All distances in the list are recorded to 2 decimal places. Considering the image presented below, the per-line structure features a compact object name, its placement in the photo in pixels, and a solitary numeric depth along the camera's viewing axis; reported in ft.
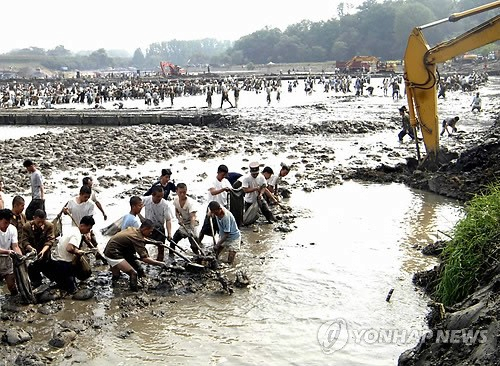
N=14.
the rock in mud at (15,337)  22.36
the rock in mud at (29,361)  20.72
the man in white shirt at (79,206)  30.99
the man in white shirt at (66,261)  26.30
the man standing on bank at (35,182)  36.32
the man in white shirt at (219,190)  33.81
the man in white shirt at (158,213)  30.83
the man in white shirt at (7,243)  25.21
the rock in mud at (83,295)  26.71
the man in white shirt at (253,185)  37.86
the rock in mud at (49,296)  26.11
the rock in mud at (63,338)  22.31
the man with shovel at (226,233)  30.35
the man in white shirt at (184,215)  31.68
